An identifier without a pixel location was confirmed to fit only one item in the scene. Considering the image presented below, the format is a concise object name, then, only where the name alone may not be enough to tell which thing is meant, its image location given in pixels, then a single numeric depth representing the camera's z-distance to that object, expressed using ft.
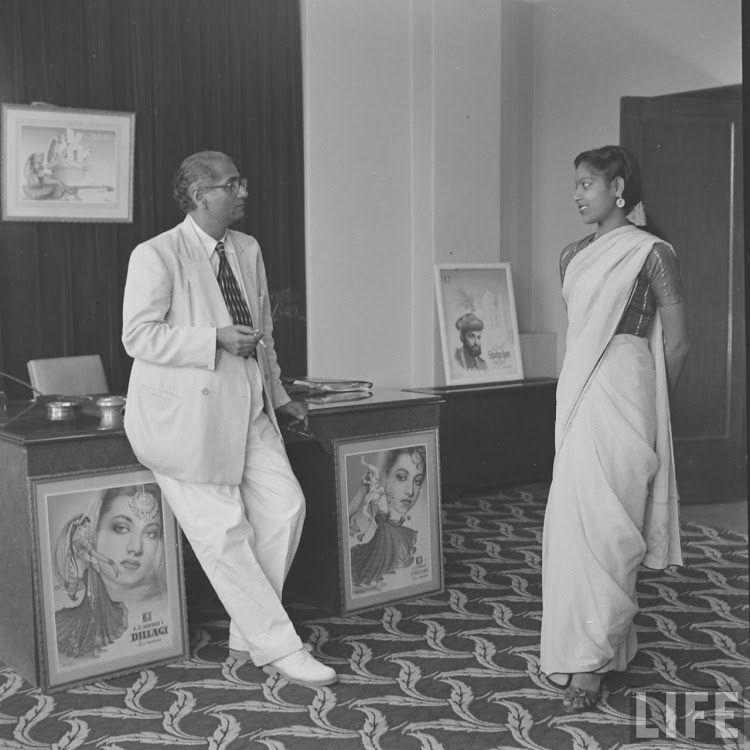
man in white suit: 11.02
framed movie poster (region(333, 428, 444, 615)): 13.30
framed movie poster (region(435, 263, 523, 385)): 20.79
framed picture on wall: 16.30
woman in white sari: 10.15
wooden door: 19.38
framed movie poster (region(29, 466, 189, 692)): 10.84
